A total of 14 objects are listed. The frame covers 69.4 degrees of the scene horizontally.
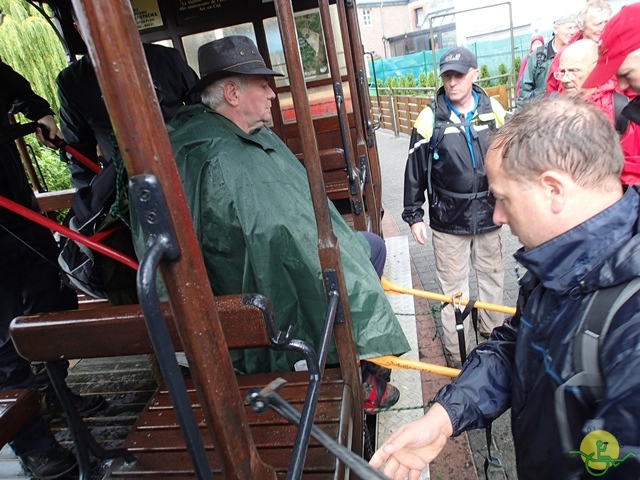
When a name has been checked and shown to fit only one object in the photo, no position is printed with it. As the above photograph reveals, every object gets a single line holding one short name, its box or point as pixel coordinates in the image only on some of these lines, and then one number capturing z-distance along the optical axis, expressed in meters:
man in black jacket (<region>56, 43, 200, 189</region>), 3.12
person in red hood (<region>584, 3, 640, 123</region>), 1.96
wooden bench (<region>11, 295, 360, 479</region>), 1.33
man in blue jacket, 0.92
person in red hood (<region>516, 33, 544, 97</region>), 6.39
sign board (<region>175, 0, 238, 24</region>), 4.45
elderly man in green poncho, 1.96
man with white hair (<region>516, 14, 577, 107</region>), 5.03
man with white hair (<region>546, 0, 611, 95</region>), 3.85
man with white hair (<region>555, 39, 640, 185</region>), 2.26
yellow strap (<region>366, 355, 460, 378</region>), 1.96
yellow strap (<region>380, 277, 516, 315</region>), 2.21
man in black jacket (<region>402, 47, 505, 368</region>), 2.97
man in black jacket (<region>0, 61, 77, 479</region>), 2.16
